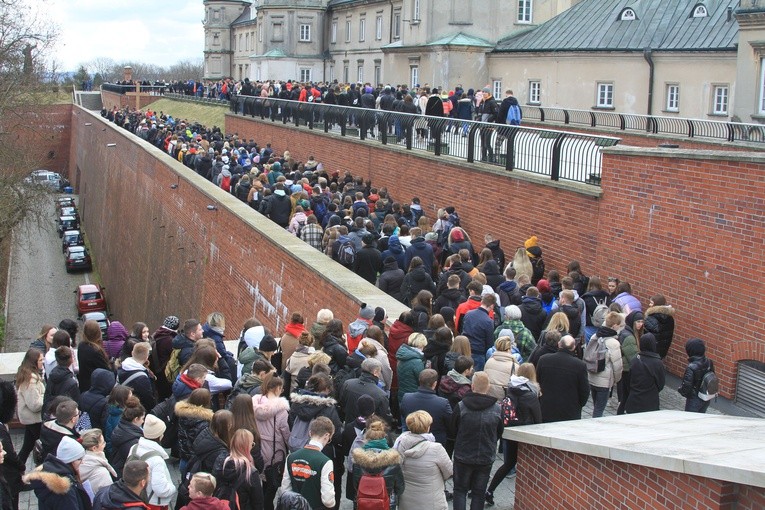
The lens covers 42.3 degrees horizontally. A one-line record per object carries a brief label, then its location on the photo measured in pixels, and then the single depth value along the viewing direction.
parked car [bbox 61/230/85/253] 49.91
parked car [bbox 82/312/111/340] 32.22
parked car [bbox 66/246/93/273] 47.25
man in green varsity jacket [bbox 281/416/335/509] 7.04
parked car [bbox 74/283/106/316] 36.81
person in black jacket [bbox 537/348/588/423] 8.72
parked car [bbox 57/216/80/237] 55.69
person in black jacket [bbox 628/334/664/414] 9.34
